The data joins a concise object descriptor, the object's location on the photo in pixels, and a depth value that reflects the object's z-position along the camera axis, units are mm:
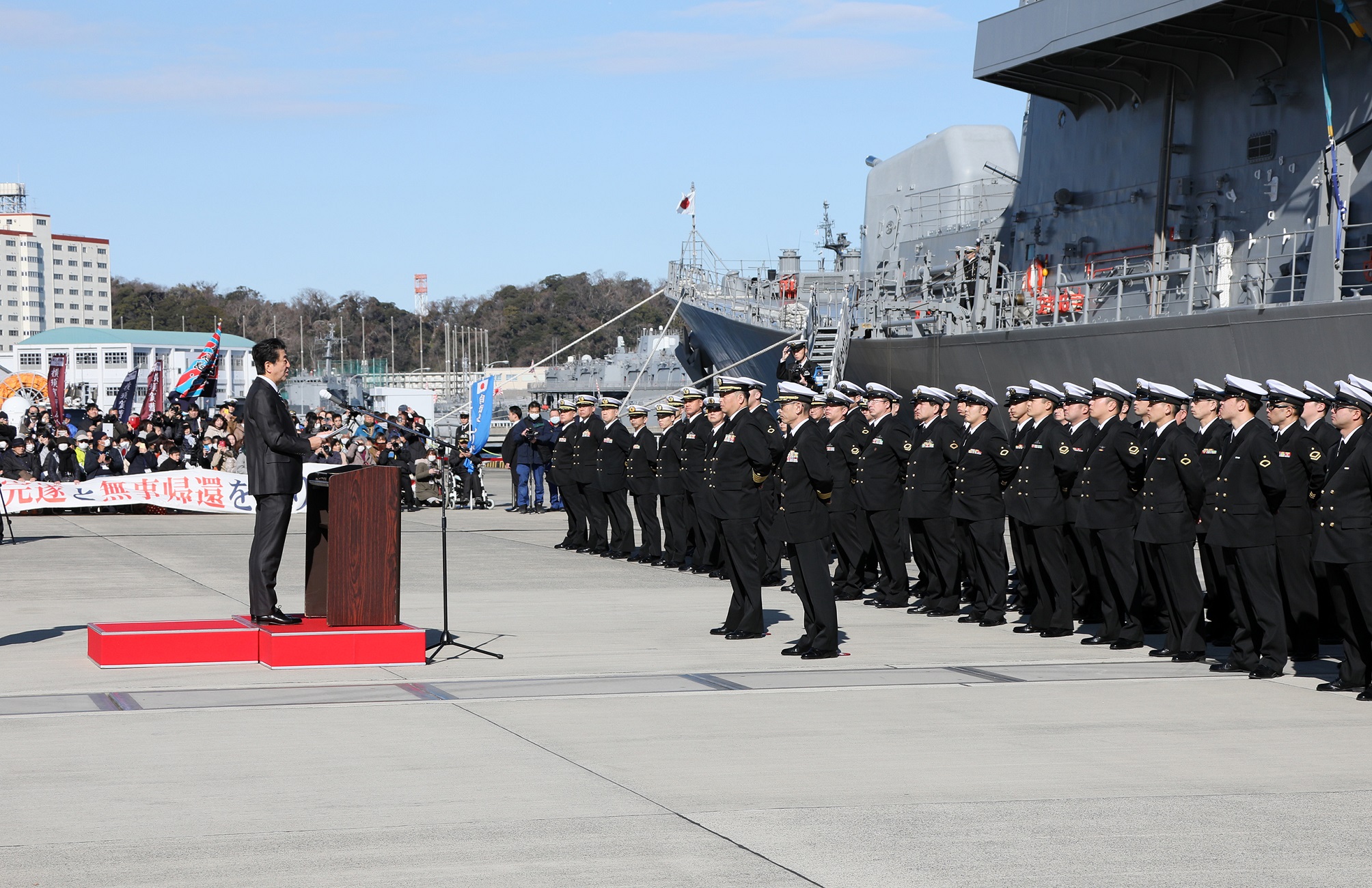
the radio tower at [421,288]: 111938
